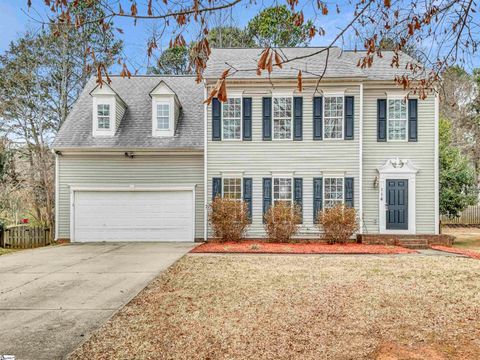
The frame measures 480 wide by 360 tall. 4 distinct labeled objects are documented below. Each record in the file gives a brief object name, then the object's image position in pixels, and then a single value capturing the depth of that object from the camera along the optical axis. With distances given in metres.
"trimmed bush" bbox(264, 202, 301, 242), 13.37
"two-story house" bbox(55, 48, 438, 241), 13.88
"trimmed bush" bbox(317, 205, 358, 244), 13.18
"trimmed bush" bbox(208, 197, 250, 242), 13.47
